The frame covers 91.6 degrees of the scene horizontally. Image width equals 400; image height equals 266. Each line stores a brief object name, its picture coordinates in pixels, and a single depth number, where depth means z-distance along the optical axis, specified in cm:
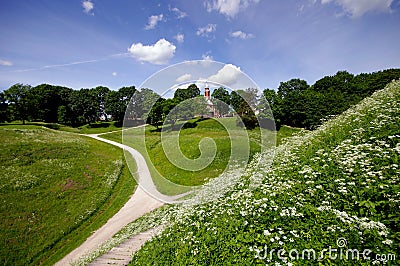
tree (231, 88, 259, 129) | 4048
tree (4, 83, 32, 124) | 5719
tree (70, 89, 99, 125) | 7912
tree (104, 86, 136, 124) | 7738
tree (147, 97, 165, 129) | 5259
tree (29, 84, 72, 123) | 7656
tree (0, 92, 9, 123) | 6809
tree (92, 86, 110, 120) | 8754
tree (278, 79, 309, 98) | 8700
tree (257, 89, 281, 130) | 5372
